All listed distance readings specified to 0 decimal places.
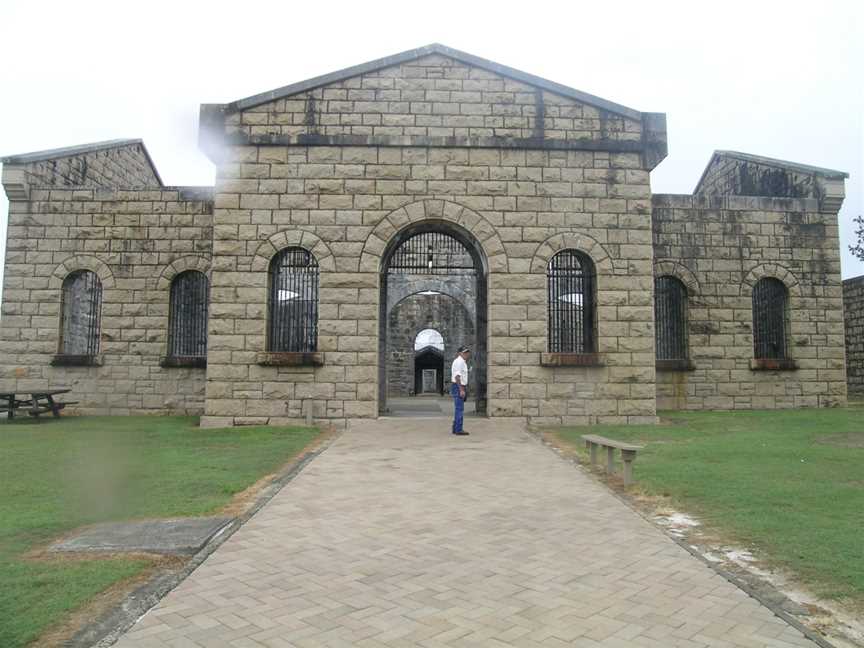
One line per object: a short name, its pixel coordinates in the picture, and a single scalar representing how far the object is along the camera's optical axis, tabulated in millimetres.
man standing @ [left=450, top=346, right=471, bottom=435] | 10516
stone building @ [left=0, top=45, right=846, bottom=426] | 11867
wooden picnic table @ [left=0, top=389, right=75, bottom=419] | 12898
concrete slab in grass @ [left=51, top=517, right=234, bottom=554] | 4633
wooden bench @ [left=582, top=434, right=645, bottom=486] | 6715
